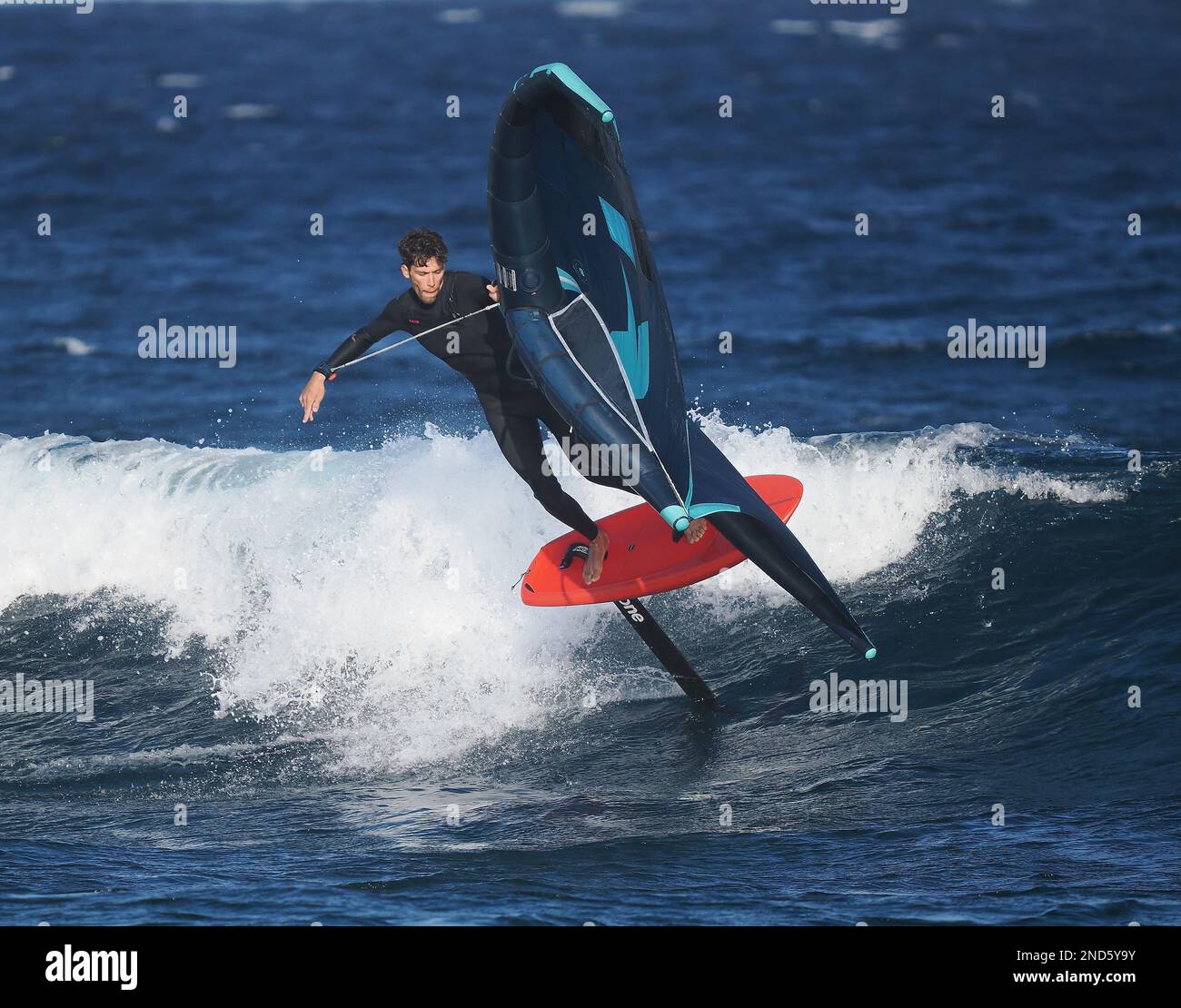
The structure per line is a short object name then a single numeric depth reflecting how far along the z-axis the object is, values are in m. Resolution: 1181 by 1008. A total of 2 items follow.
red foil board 15.45
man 14.74
